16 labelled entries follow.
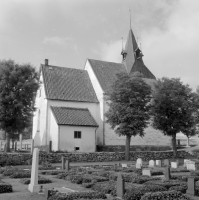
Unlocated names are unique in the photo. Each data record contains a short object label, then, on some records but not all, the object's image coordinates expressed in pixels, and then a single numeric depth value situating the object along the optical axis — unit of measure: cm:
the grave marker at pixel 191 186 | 1030
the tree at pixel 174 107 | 3228
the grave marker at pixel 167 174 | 1475
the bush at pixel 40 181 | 1372
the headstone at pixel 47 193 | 970
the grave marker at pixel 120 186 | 1002
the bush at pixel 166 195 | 888
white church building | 3341
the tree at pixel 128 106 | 2972
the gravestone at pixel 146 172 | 1716
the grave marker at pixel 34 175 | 1147
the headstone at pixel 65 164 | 2051
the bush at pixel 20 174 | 1620
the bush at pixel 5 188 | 1126
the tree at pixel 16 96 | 2842
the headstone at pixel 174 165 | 2271
